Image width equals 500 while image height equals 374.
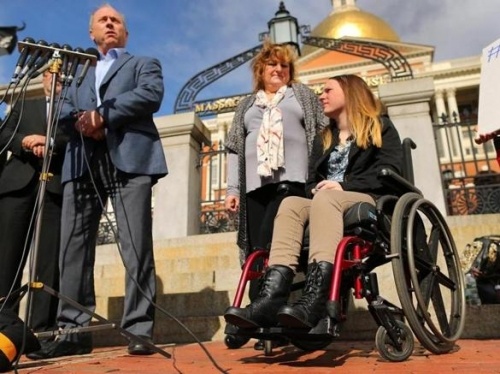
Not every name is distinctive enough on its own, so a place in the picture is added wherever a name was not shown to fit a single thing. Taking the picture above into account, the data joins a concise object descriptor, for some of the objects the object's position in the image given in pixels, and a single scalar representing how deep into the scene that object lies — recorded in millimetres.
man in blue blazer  2463
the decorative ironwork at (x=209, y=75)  9180
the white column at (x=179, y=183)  6273
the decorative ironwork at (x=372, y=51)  8039
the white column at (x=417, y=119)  5582
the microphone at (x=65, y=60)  2203
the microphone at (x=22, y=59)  2113
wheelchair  1846
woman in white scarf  2766
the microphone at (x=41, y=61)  2173
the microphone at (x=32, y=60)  2105
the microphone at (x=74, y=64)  2230
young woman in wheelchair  1835
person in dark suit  2828
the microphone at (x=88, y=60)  2223
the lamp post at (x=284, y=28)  7660
